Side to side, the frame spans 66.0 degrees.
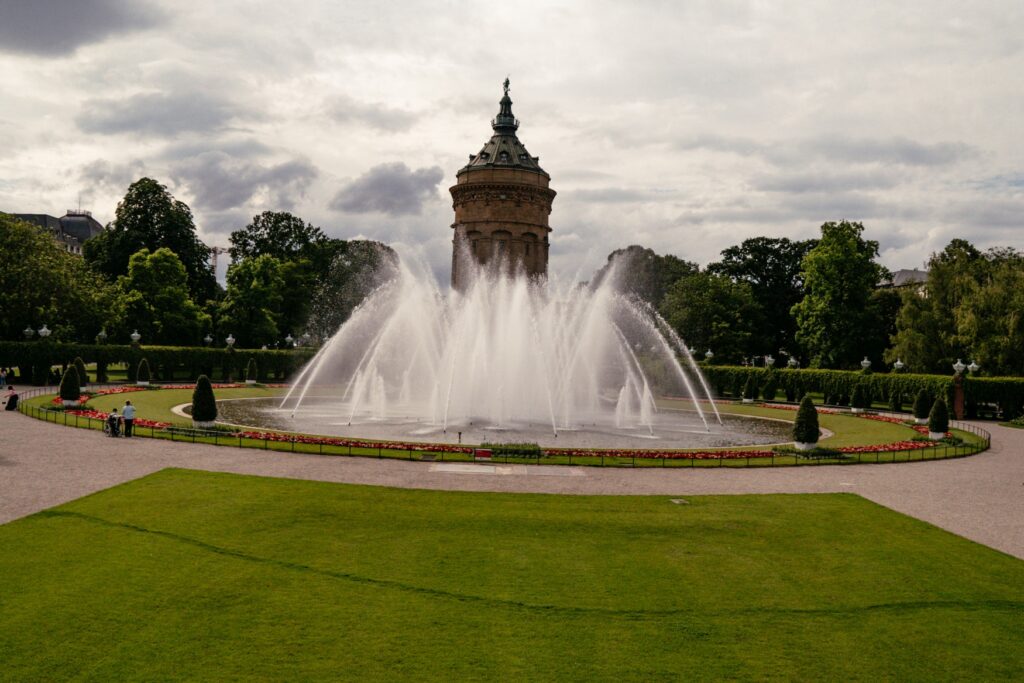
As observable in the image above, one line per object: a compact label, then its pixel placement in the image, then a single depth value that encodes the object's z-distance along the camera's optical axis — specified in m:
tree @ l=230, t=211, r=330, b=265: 105.44
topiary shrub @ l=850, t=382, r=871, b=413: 60.34
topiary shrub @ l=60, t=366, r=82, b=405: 43.53
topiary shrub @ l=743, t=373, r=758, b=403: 71.88
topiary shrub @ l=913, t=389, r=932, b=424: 48.66
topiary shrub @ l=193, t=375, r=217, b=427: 36.69
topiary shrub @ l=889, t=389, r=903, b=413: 62.47
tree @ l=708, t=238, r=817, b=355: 102.69
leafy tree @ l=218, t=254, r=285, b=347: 88.69
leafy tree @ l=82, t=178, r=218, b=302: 90.69
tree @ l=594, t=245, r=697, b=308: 103.75
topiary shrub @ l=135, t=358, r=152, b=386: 65.62
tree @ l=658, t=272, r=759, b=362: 87.12
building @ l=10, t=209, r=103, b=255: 151.74
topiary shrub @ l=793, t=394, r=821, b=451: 34.75
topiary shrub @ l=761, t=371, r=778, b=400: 73.31
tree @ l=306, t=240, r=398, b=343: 93.62
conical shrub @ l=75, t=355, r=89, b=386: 57.77
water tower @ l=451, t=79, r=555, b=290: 85.19
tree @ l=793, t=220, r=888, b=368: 78.38
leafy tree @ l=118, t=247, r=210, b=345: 81.38
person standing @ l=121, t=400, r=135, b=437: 34.16
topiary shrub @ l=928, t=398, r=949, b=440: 41.69
